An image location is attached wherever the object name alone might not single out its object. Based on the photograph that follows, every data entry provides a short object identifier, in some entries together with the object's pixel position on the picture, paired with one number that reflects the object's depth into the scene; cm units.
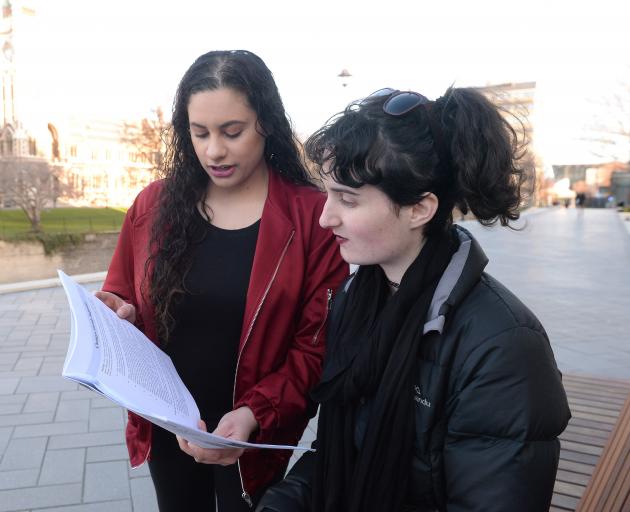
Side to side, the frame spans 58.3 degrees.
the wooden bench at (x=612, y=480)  168
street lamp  1286
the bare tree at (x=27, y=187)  2727
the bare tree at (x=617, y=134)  3361
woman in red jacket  173
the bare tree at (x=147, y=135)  2984
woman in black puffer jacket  115
